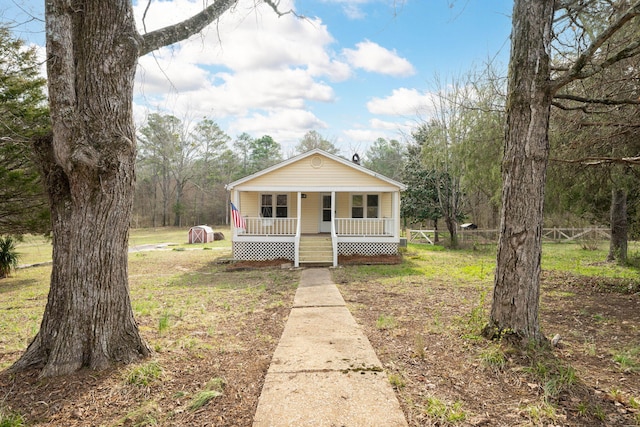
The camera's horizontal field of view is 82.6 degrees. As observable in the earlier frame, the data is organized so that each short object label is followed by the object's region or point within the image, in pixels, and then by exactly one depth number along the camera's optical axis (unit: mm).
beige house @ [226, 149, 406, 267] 14133
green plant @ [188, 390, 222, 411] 3105
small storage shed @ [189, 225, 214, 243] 24969
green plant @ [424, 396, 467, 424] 2875
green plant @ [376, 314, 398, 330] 5465
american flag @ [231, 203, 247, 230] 13000
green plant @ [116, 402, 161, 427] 2854
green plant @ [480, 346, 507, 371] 3816
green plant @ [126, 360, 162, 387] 3416
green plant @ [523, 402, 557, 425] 2869
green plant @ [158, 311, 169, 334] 5074
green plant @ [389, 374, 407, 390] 3453
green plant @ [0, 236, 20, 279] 12820
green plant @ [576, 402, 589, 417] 2945
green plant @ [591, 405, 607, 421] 2886
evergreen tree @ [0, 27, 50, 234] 8781
